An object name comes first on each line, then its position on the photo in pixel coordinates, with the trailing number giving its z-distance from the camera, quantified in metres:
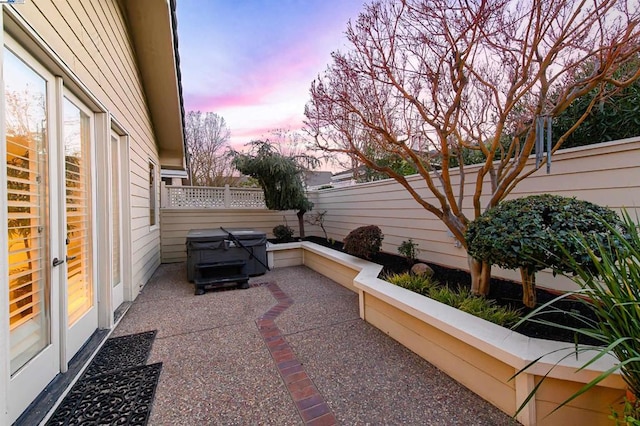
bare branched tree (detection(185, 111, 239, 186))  14.43
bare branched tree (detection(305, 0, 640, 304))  2.36
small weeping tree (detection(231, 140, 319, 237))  6.69
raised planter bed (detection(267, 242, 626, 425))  1.66
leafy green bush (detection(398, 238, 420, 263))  4.59
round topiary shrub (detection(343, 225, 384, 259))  4.72
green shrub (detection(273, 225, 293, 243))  7.41
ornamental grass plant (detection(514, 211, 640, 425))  1.30
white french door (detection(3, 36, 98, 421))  1.76
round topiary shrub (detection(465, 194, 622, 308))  1.94
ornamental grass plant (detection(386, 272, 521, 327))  2.40
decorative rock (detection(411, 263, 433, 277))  3.82
